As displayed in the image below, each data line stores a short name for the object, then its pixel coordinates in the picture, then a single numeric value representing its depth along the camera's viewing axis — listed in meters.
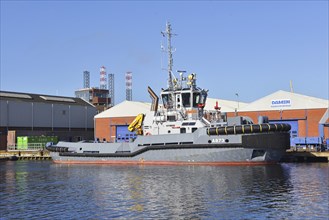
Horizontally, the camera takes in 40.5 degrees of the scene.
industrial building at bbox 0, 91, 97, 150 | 62.66
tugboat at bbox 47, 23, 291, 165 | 32.62
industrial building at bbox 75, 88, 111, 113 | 113.75
